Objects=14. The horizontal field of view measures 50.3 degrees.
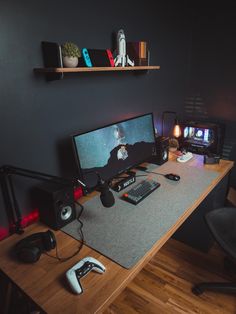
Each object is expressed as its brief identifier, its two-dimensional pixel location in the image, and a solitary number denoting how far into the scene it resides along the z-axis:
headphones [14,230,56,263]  1.13
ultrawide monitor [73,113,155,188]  1.50
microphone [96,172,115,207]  1.30
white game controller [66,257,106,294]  0.99
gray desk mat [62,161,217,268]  1.19
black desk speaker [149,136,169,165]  2.06
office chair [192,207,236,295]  1.56
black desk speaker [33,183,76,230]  1.32
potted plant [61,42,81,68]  1.35
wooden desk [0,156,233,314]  0.94
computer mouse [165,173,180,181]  1.84
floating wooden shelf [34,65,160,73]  1.29
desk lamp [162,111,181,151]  2.48
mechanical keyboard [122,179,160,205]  1.58
